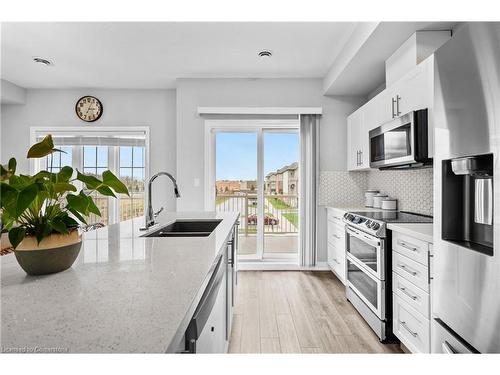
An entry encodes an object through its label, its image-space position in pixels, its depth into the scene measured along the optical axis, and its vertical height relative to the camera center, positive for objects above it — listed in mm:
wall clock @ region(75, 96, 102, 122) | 4242 +1257
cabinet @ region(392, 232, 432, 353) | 1639 -656
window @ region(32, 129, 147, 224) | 4320 +513
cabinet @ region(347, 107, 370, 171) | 3166 +576
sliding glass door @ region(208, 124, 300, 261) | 3947 +188
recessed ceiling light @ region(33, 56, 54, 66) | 3318 +1578
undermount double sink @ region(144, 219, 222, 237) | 2227 -286
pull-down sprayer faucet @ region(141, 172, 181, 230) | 1744 -177
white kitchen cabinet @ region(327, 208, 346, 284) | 3094 -659
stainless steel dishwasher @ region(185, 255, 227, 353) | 752 -473
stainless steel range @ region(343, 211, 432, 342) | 2037 -611
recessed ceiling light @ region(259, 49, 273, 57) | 3096 +1547
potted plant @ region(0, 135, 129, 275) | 750 -76
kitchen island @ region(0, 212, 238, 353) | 511 -266
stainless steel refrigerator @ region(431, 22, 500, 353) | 953 -10
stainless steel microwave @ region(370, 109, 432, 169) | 2016 +383
